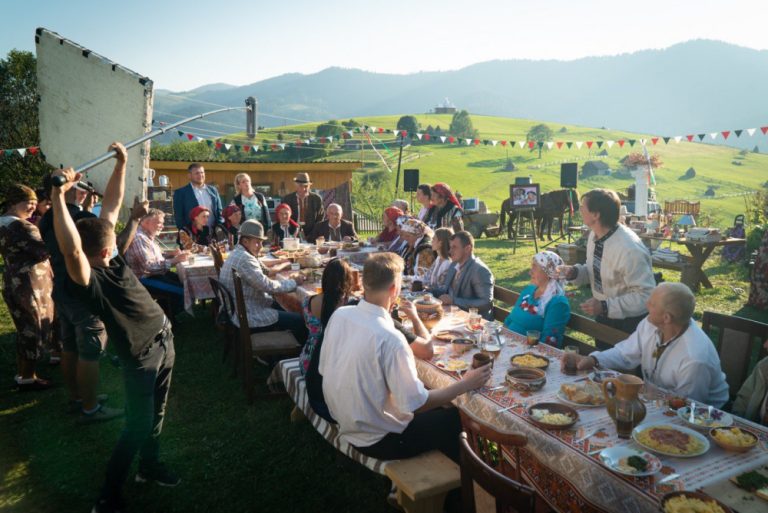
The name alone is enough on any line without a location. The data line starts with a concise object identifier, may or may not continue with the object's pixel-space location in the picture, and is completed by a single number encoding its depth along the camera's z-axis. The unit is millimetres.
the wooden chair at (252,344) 5074
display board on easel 15922
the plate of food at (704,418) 2574
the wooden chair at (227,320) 5641
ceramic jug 2500
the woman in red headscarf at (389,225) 8289
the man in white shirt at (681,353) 3010
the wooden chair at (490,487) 1871
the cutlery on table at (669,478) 2155
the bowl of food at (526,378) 3039
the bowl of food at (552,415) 2574
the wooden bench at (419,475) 2854
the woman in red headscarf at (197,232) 8094
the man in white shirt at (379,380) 2818
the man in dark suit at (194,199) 8383
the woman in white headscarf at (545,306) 4203
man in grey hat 5465
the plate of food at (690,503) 1919
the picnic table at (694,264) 9664
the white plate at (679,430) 2325
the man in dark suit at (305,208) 9672
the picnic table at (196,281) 7051
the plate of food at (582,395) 2839
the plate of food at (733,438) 2340
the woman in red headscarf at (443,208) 8172
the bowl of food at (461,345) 3693
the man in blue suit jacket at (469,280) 5246
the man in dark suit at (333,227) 9391
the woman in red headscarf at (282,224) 8945
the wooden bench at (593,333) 4027
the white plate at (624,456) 2186
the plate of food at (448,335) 3964
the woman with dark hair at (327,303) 3500
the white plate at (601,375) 3113
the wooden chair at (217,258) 6711
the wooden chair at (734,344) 3646
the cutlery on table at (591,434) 2483
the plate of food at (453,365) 3377
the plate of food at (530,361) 3354
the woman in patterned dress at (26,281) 5062
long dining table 2160
